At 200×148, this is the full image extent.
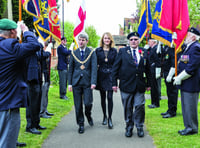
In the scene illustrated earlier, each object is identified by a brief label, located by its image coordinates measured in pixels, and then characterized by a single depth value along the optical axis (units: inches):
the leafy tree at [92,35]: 2718.8
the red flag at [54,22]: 283.1
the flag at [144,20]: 352.8
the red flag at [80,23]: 315.3
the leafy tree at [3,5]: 750.5
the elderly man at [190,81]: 217.2
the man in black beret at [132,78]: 224.8
